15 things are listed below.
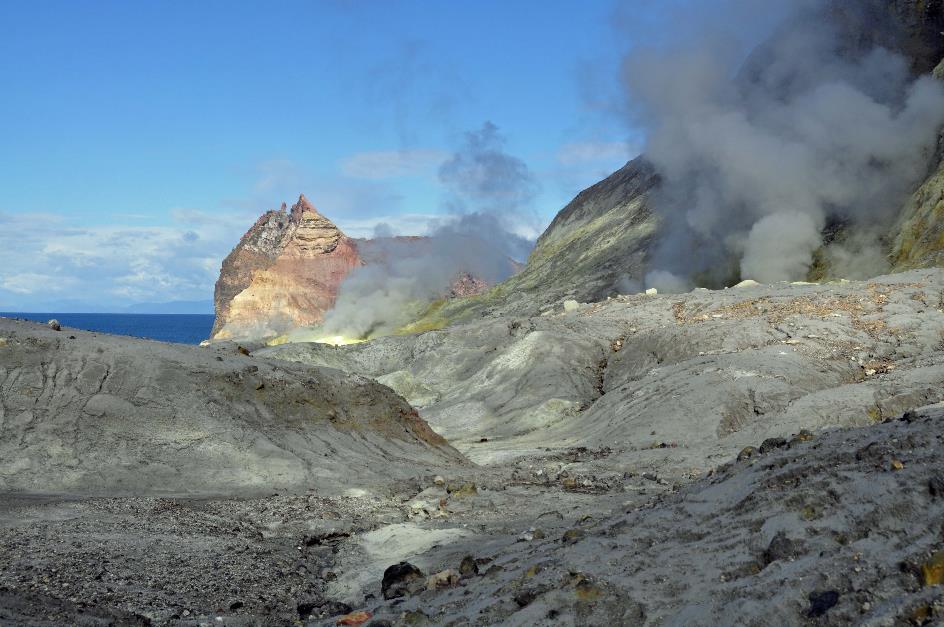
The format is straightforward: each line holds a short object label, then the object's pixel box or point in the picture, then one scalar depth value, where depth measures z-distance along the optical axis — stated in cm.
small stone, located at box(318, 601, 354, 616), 867
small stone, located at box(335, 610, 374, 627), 783
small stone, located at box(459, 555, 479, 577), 854
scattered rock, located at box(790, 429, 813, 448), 1013
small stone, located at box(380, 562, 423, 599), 877
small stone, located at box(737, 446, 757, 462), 999
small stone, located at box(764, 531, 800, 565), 646
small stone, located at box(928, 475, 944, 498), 649
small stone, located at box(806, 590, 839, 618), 551
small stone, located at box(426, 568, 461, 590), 831
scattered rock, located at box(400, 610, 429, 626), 725
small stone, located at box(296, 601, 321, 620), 877
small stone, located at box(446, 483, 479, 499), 1413
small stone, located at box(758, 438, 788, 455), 1017
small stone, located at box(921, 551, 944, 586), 534
